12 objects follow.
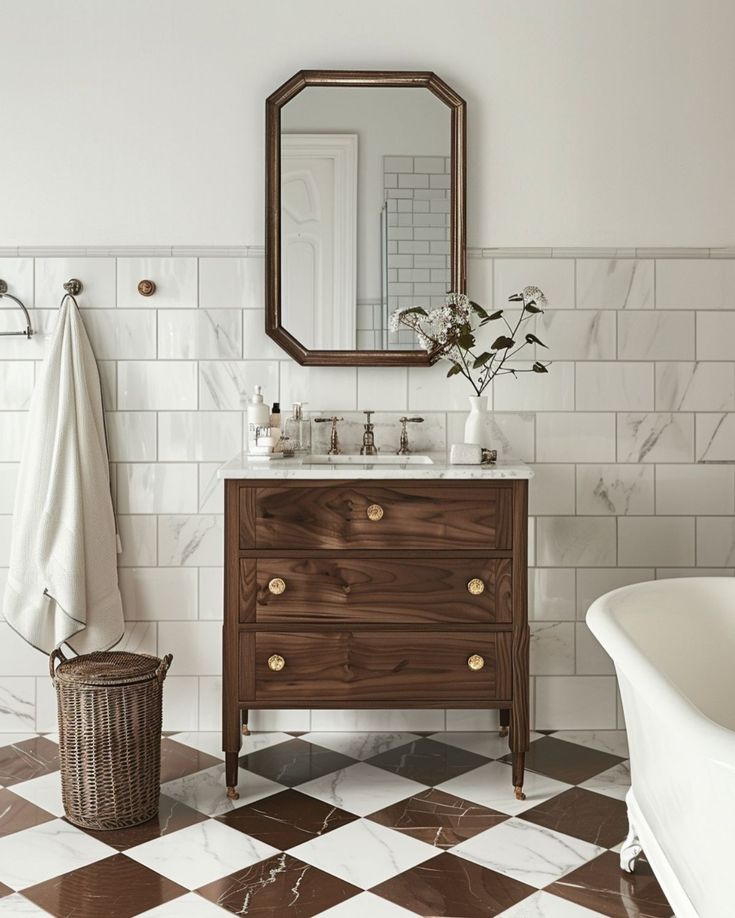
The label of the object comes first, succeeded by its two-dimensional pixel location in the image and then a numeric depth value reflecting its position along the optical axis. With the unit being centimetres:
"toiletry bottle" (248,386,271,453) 281
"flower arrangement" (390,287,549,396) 280
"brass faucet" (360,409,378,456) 304
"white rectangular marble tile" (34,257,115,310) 305
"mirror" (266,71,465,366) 300
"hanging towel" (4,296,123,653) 289
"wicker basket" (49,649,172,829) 242
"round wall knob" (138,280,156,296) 304
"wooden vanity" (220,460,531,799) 253
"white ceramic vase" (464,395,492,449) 281
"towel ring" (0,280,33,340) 303
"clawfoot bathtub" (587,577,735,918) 150
